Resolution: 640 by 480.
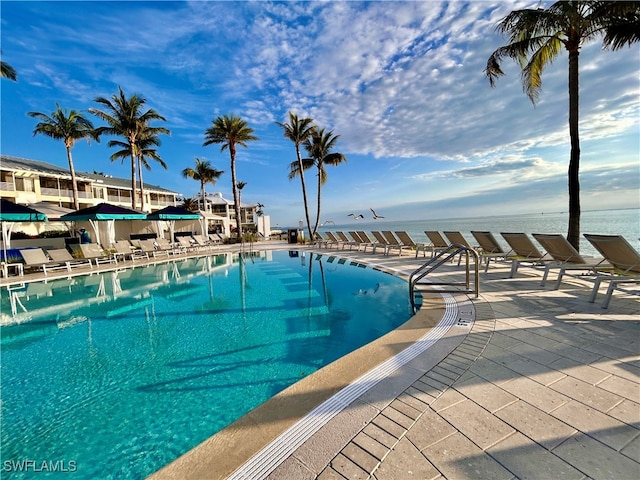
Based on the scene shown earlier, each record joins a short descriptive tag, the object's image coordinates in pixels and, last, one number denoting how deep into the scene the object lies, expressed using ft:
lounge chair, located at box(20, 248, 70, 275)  33.73
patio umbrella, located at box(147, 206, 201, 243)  52.02
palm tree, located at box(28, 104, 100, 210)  61.00
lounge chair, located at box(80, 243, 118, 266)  40.06
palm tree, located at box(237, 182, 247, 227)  145.07
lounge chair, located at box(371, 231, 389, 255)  42.19
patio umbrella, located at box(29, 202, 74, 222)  53.36
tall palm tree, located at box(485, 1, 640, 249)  21.74
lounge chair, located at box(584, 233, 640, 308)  13.67
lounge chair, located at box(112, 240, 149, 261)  44.96
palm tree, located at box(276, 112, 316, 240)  65.00
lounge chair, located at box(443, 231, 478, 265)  28.52
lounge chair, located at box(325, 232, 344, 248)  56.29
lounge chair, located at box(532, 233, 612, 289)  17.28
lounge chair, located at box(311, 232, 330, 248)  58.73
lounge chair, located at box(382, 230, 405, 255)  39.96
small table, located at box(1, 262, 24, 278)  32.93
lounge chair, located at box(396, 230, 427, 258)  36.06
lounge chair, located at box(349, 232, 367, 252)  48.17
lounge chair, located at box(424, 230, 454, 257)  31.65
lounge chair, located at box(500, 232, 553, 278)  21.05
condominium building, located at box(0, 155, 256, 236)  67.77
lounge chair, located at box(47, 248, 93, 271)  35.78
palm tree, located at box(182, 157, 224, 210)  113.50
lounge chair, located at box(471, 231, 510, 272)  23.46
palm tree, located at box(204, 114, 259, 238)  65.36
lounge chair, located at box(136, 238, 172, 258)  47.57
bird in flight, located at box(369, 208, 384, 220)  52.70
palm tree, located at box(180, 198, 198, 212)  118.99
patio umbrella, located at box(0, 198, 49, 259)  31.04
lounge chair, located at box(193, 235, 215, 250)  61.88
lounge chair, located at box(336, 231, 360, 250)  52.80
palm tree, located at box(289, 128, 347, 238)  67.97
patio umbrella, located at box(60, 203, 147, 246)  40.91
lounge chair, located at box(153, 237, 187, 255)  50.90
